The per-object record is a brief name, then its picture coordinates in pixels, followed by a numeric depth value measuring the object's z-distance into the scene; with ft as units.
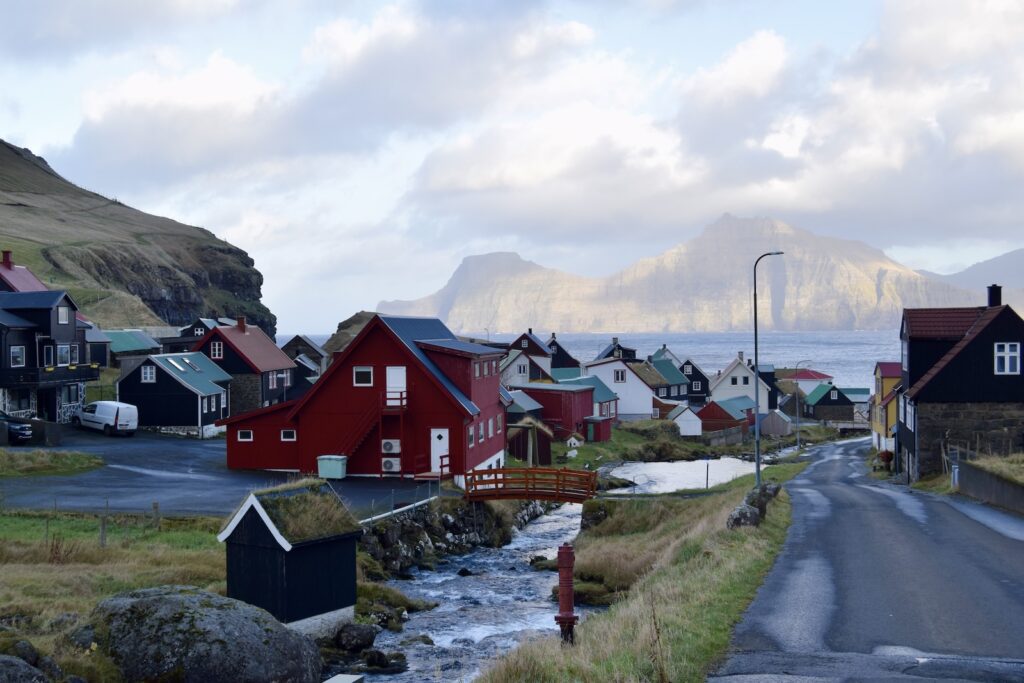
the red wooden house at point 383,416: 155.94
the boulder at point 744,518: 92.81
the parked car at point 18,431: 172.65
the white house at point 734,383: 374.43
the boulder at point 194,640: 63.05
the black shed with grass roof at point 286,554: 82.94
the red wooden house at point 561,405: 258.98
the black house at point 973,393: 148.46
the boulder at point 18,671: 52.47
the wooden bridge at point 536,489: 137.39
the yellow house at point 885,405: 227.81
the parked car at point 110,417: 200.03
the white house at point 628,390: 332.80
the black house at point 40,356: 192.13
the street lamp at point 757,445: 123.03
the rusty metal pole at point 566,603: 53.36
